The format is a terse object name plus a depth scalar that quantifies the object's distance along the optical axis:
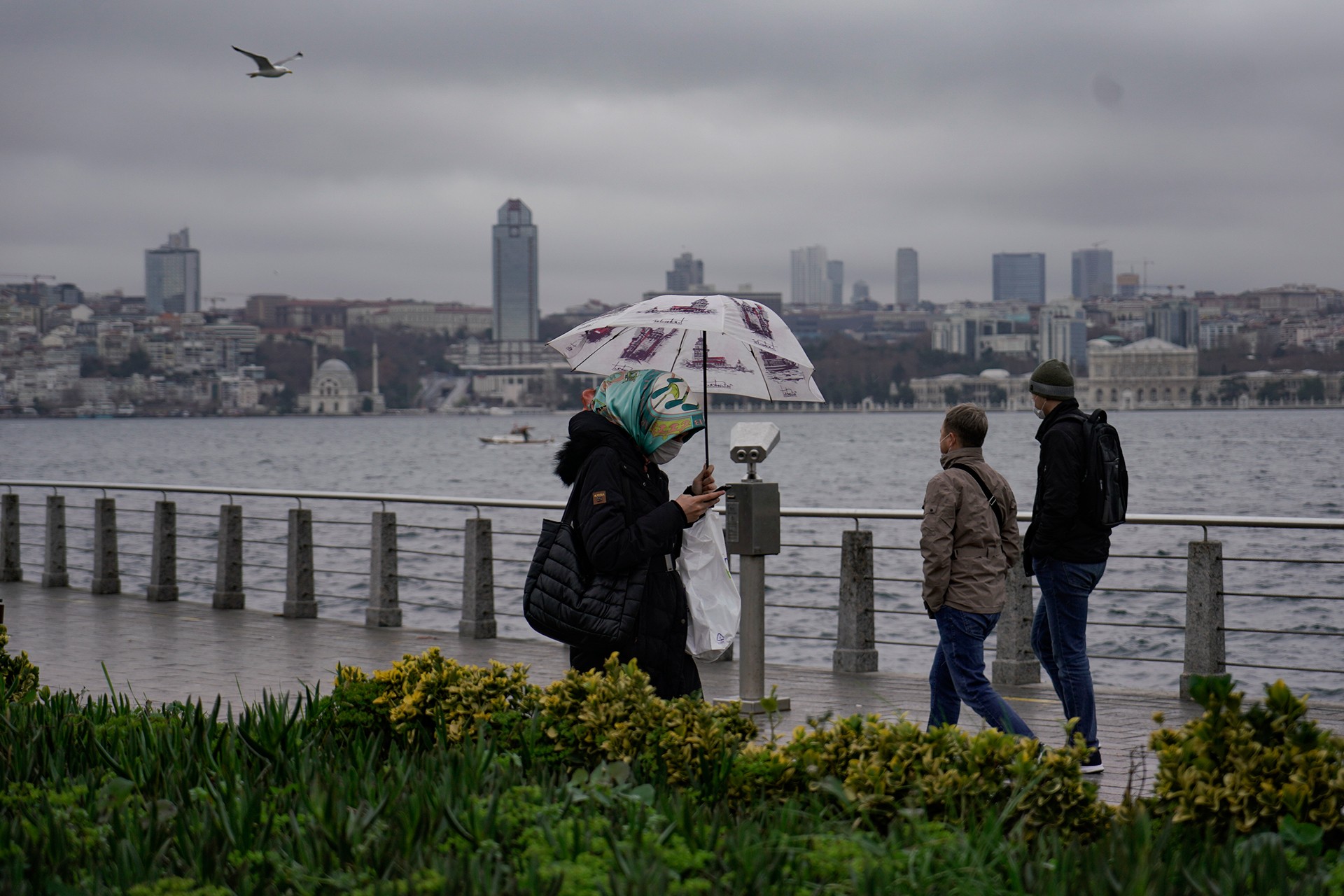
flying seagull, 19.09
